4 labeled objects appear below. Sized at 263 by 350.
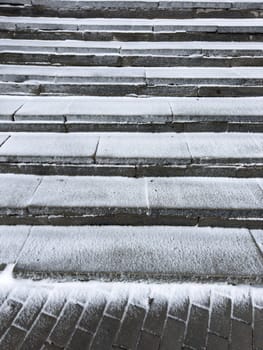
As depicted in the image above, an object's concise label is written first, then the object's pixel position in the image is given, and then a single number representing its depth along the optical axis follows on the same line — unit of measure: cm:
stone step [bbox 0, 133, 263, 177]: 225
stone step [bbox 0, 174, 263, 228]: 200
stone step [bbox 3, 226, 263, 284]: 172
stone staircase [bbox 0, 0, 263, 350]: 160
